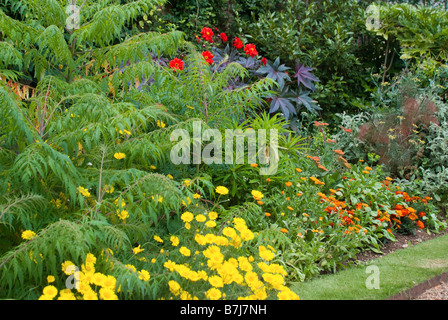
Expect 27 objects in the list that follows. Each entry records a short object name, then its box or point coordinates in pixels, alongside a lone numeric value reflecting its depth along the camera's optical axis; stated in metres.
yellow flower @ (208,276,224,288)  1.90
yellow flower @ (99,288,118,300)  1.68
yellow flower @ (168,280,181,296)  1.87
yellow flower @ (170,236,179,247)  2.23
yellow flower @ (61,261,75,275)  1.81
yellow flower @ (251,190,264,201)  2.72
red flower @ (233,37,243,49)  5.65
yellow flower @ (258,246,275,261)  2.16
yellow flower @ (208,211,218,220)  2.42
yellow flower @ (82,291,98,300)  1.69
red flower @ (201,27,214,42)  5.32
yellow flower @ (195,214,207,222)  2.28
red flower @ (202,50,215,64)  4.60
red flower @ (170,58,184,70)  4.44
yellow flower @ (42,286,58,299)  1.68
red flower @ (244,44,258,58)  5.26
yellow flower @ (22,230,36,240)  1.89
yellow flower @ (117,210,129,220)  2.15
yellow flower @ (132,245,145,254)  2.17
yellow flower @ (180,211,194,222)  2.28
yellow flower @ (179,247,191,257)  2.06
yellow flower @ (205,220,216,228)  2.27
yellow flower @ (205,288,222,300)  1.86
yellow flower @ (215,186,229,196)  2.65
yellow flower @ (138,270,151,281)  1.89
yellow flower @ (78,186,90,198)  2.20
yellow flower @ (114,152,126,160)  2.48
